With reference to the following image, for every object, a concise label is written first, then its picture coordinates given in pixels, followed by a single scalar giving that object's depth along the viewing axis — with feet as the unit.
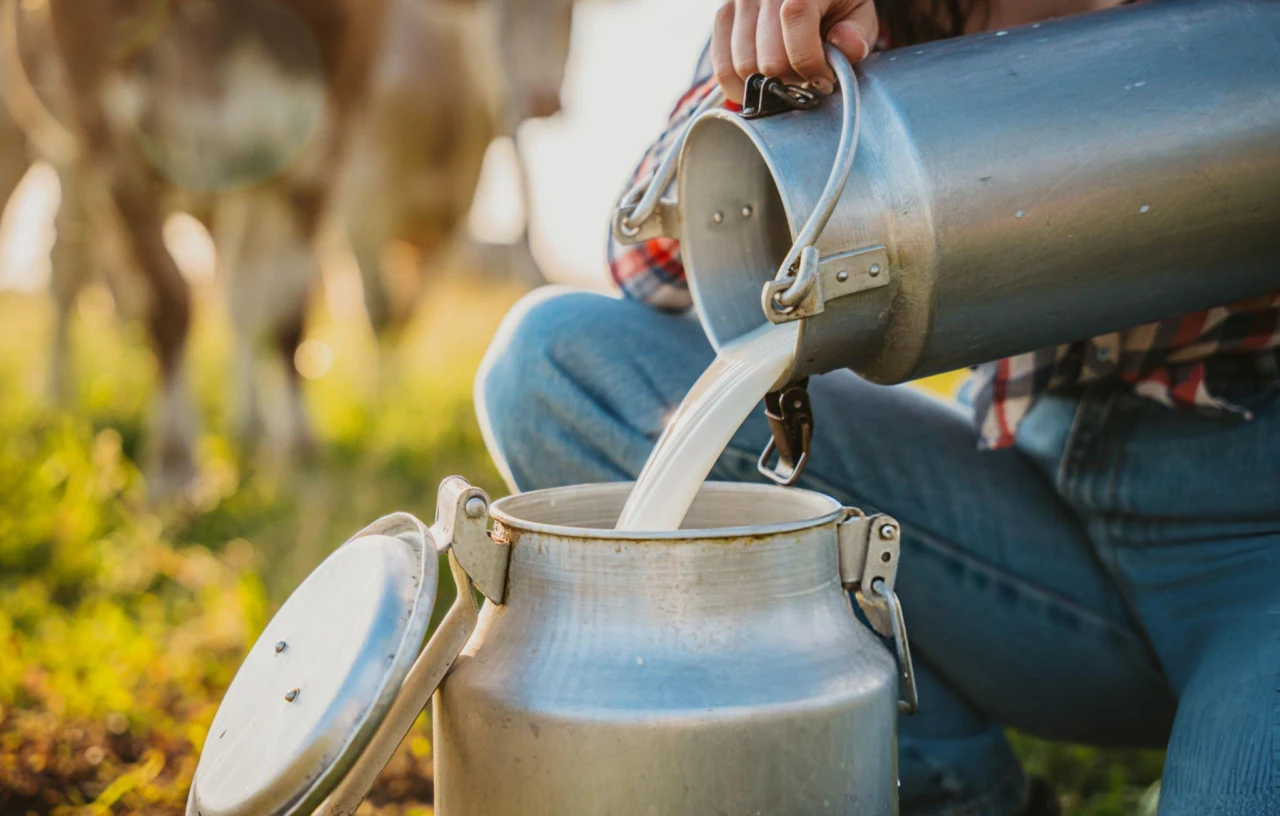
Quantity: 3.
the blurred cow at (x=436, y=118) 16.20
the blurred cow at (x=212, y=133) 10.33
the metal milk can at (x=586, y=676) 2.83
